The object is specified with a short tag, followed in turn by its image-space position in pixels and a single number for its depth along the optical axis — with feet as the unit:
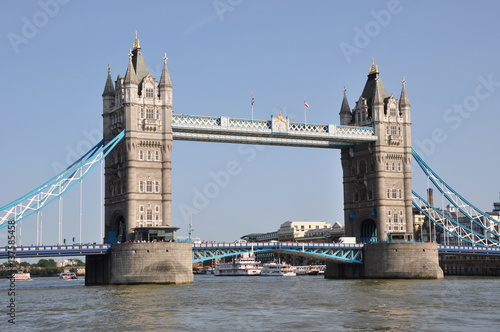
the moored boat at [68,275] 621.31
